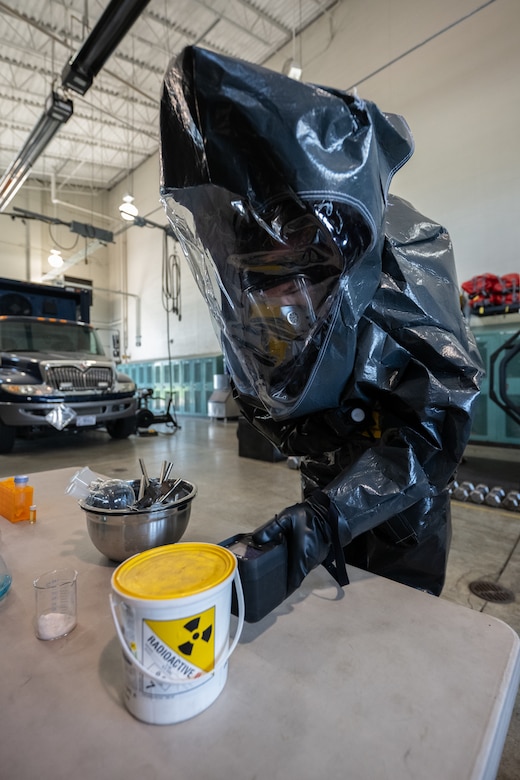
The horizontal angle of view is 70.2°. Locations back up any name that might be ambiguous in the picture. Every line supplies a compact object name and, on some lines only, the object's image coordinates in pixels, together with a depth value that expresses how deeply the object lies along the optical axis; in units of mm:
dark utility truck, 3795
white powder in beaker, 525
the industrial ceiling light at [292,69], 3951
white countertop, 346
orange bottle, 947
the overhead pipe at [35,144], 4902
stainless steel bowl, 663
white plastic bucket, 365
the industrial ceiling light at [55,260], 8453
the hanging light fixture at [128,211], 5246
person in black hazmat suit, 565
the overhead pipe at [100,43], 3340
